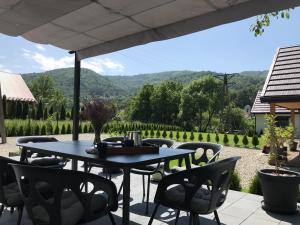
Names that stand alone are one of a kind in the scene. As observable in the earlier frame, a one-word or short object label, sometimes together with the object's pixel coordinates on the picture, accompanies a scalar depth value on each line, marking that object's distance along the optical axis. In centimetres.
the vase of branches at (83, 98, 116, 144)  305
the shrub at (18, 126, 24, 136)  1536
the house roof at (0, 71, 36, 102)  2208
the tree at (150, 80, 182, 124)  3953
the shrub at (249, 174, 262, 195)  432
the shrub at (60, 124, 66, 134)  1800
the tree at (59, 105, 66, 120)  2441
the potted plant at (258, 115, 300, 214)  340
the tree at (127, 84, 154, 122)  4100
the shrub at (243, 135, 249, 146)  1282
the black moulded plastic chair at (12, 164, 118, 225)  188
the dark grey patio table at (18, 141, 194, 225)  226
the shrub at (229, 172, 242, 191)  450
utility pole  3118
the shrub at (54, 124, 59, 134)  1760
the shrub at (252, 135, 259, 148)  1242
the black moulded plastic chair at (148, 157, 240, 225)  220
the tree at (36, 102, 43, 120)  2181
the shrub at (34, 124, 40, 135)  1598
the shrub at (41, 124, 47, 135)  1658
